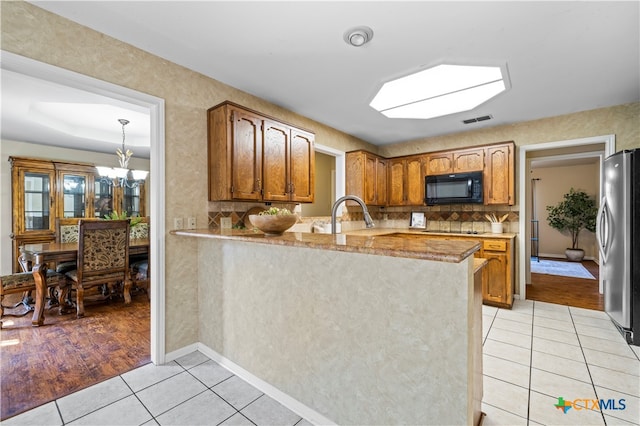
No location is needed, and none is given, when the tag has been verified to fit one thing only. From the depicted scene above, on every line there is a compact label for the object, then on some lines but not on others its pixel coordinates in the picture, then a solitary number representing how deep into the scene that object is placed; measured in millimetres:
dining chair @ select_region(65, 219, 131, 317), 3180
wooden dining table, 2908
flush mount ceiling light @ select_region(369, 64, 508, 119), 2453
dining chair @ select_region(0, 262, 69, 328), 2922
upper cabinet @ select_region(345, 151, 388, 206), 4262
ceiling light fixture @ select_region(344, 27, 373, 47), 1869
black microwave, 3898
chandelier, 4034
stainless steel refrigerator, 2527
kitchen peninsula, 1146
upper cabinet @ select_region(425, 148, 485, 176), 3946
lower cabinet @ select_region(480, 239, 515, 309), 3451
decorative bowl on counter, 1790
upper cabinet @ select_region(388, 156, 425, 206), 4445
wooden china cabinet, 4414
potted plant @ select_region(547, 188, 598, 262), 6289
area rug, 5203
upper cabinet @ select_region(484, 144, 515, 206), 3721
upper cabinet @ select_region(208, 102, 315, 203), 2387
